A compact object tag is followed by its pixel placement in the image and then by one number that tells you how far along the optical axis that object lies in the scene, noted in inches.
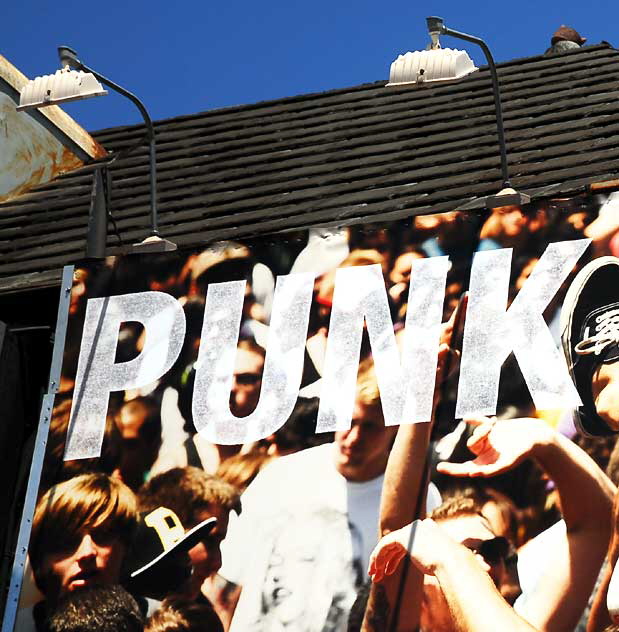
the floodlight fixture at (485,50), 378.6
